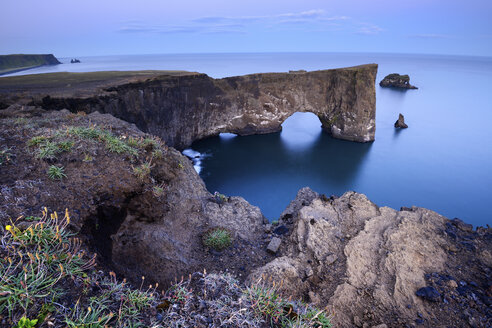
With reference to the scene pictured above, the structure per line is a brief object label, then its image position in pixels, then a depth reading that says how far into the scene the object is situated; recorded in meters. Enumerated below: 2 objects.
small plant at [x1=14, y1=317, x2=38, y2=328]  2.26
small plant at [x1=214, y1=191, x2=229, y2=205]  9.01
